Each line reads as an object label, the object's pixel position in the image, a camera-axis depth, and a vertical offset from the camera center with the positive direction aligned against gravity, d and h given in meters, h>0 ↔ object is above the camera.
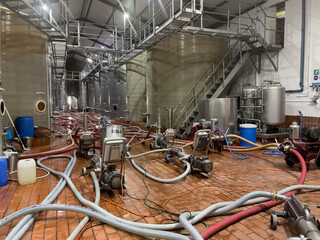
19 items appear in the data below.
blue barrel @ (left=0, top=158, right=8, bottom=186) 3.60 -1.01
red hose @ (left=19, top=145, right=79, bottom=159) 5.12 -1.08
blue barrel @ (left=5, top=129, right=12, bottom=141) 6.06 -0.74
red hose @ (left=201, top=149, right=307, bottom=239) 2.17 -1.18
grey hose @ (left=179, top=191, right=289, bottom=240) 2.54 -1.03
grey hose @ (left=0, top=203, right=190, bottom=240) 2.04 -1.12
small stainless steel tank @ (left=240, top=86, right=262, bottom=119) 7.66 +0.11
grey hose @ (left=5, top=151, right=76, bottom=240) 2.18 -1.19
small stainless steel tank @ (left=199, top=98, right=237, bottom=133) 7.13 -0.20
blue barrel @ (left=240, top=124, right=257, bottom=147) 6.48 -0.75
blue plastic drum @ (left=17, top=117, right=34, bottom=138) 7.01 -0.57
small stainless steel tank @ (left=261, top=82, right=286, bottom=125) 7.40 +0.03
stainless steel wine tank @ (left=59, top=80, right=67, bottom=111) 24.15 +1.13
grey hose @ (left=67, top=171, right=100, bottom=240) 2.16 -1.19
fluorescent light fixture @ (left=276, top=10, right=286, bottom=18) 8.69 +3.45
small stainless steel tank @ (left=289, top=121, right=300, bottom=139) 4.94 -0.57
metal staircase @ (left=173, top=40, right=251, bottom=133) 8.93 +0.82
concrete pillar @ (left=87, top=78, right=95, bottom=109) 23.76 +1.32
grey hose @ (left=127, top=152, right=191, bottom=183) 3.71 -1.18
